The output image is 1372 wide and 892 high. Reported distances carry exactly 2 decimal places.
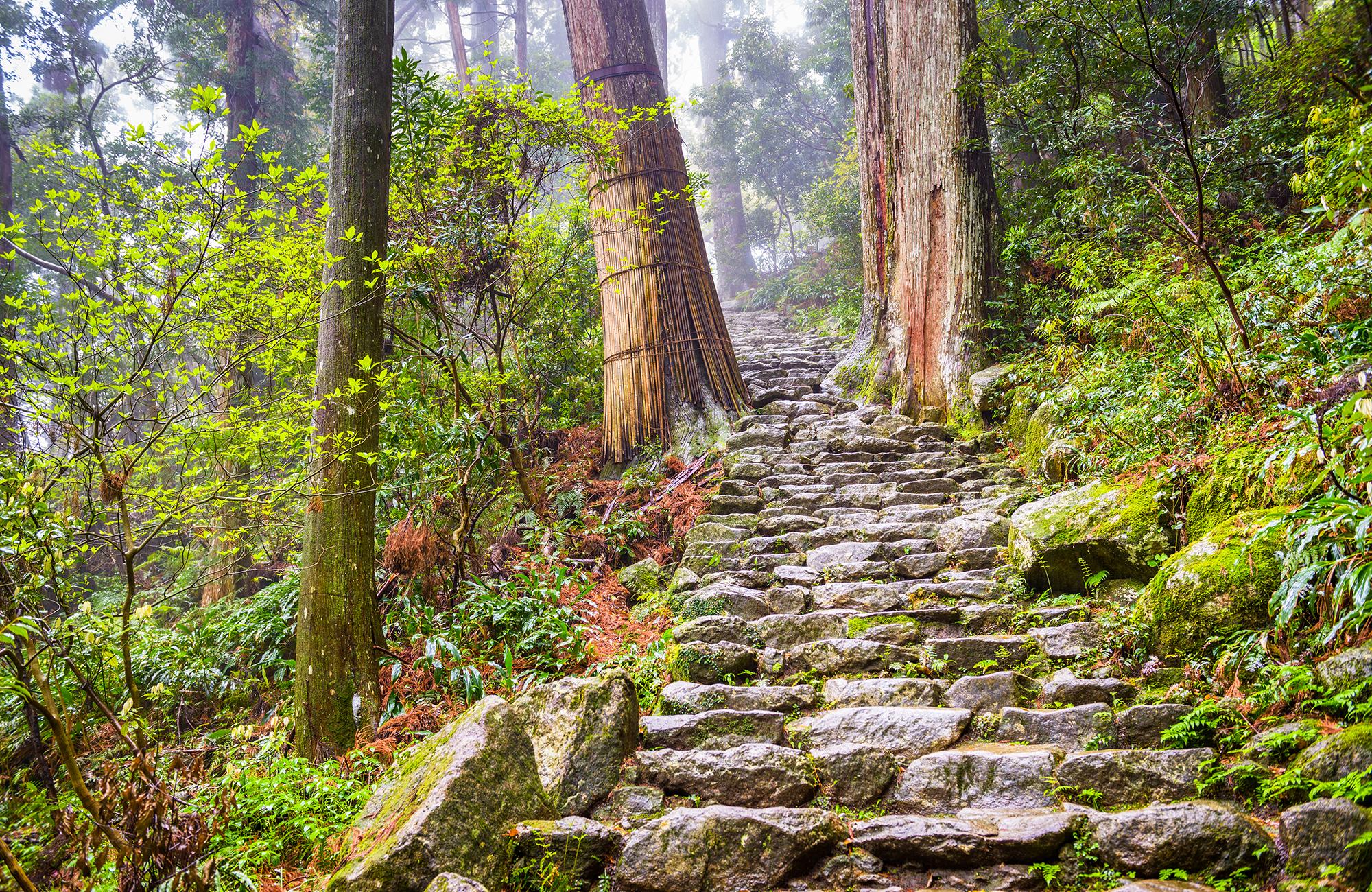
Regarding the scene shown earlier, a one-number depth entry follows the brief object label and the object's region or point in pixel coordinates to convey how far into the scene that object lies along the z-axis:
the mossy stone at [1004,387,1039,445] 5.70
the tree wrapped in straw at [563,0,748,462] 7.10
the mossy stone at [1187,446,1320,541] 2.95
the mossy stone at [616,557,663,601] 4.96
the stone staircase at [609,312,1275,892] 2.28
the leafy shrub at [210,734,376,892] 2.82
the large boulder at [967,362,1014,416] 6.16
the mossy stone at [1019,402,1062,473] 5.12
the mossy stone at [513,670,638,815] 2.80
